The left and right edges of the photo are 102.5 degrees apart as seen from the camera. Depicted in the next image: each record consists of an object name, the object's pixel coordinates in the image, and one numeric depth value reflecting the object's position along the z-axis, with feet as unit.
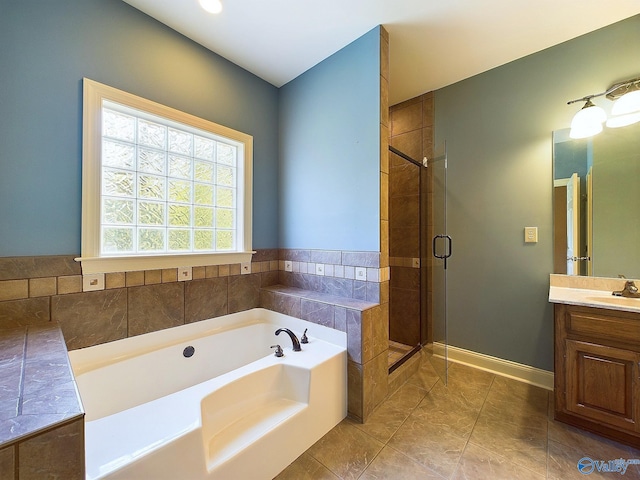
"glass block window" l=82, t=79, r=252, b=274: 5.27
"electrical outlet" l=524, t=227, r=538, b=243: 6.80
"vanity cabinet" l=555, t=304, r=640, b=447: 4.60
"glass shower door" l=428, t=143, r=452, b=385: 7.54
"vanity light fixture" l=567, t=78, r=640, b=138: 5.62
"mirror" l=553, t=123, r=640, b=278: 5.77
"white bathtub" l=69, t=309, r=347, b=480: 3.10
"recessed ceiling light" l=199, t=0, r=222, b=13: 5.35
